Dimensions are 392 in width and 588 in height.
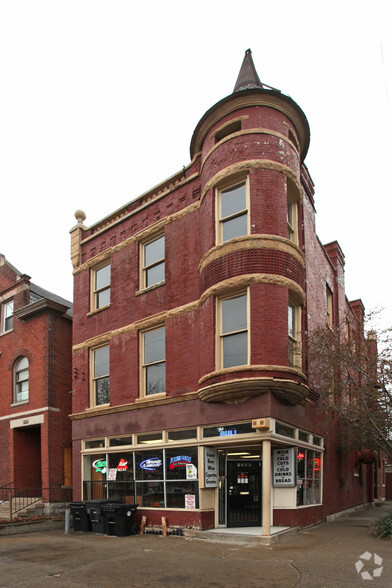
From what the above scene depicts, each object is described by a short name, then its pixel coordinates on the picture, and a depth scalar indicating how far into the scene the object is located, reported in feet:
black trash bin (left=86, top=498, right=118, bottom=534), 52.16
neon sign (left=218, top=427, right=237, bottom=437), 45.80
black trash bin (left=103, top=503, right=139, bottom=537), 50.19
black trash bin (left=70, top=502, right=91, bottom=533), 54.39
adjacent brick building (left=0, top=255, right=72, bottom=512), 68.33
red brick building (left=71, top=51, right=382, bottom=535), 46.09
